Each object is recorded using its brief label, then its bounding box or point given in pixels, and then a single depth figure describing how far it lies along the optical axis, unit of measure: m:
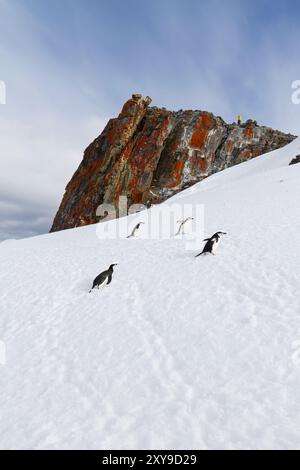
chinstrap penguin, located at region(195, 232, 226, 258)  11.84
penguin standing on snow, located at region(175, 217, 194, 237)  16.38
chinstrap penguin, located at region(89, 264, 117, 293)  10.03
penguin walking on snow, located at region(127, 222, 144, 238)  17.62
